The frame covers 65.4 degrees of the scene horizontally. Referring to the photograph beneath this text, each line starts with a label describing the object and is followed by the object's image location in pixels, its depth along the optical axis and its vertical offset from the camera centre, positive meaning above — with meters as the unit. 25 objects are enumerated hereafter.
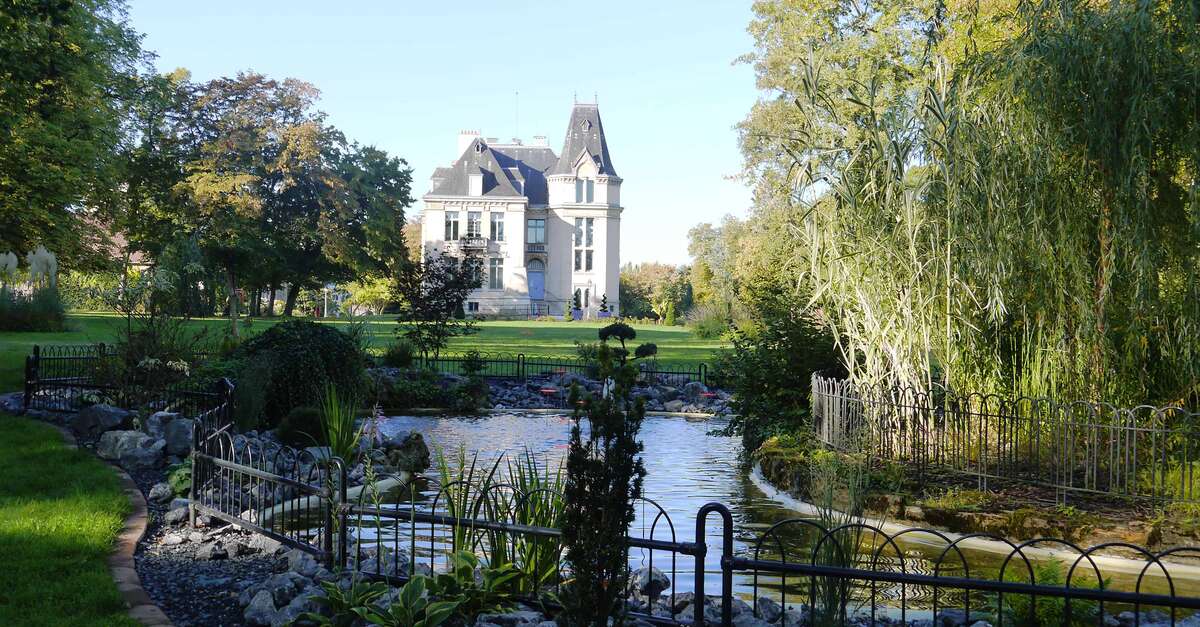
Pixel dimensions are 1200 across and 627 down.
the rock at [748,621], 4.88 -1.61
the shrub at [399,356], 21.09 -0.96
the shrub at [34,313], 26.56 -0.08
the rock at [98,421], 10.66 -1.26
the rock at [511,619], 4.69 -1.54
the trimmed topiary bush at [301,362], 13.31 -0.71
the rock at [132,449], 9.36 -1.41
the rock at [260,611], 4.84 -1.56
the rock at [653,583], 5.71 -1.67
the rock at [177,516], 7.21 -1.58
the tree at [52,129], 14.80 +3.37
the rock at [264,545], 6.40 -1.61
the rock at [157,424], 10.21 -1.25
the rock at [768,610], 5.30 -1.69
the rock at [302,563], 5.65 -1.55
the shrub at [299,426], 11.73 -1.45
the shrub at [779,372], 11.52 -0.70
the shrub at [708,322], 34.94 -0.21
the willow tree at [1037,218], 8.62 +0.99
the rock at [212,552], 6.28 -1.63
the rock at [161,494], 7.88 -1.55
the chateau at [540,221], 64.44 +6.59
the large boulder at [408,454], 10.59 -1.65
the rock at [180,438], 9.61 -1.30
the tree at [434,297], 21.55 +0.40
